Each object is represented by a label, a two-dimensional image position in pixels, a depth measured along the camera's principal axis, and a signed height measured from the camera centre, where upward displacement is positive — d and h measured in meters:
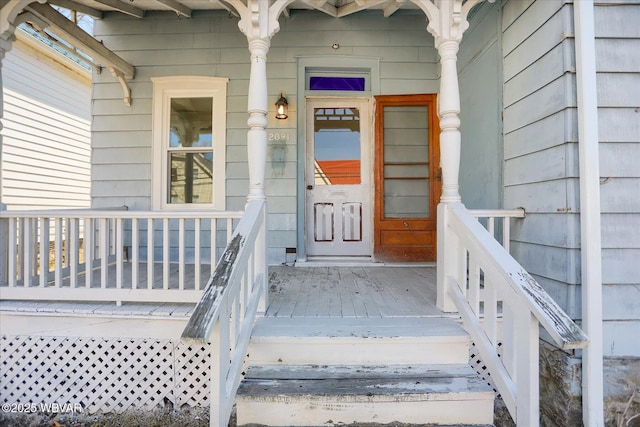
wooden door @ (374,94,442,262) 3.95 +0.51
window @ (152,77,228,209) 3.94 +0.94
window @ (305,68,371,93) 4.00 +1.70
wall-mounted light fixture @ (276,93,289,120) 3.75 +1.29
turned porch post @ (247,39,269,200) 2.26 +0.69
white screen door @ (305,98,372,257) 4.10 +0.48
